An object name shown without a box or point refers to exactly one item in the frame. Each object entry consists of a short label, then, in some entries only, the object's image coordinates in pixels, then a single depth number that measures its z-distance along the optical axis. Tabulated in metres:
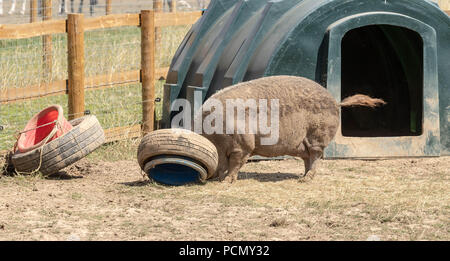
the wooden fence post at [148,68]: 19.52
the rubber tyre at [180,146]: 14.04
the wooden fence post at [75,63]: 17.54
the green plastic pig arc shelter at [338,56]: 17.30
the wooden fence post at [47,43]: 22.72
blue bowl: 14.78
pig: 14.88
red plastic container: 15.31
